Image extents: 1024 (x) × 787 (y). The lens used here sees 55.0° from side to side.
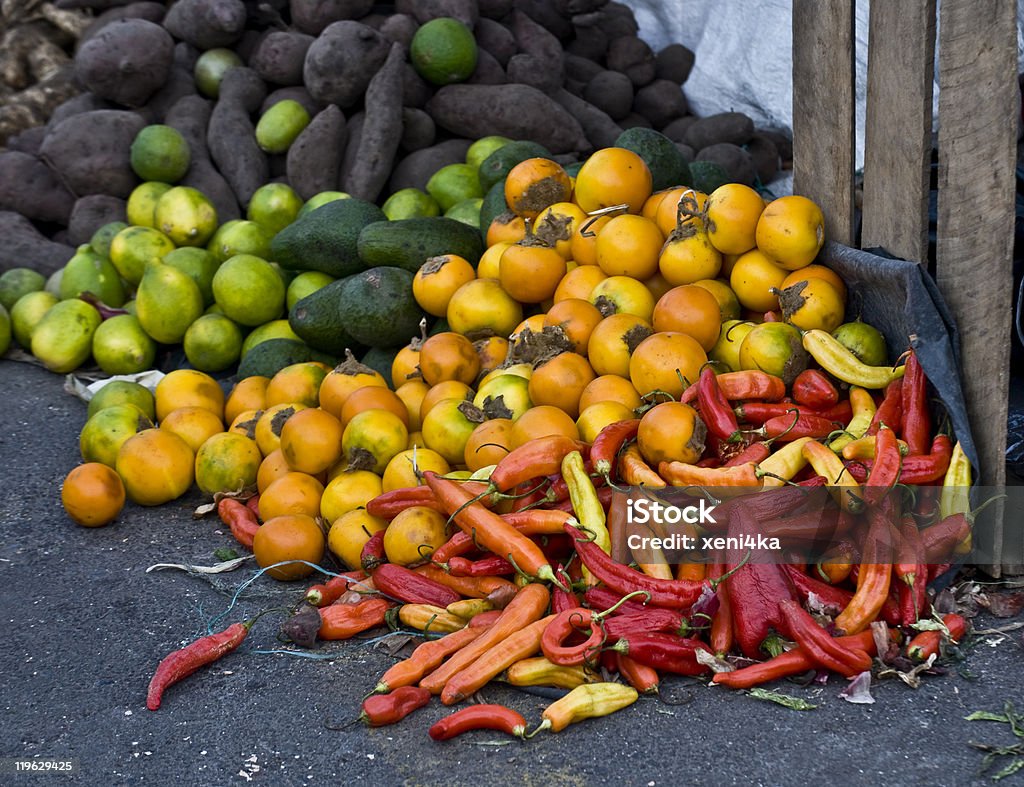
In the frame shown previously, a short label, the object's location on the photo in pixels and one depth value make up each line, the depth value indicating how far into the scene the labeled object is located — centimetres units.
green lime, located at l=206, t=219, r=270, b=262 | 513
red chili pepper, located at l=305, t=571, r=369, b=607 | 303
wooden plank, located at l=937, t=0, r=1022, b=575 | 268
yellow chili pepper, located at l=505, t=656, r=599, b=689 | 251
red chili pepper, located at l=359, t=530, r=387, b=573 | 308
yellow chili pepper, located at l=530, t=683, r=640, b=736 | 237
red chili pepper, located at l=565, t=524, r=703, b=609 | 262
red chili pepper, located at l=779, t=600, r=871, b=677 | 245
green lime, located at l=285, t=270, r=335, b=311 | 477
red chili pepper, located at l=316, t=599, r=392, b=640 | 290
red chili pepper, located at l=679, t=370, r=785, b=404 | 303
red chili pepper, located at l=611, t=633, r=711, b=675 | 252
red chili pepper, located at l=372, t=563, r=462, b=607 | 293
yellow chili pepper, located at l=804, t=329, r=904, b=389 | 304
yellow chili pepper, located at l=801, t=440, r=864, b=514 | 264
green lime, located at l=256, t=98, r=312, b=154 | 568
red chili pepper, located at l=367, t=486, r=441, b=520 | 310
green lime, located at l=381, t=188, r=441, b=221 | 503
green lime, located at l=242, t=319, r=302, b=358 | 473
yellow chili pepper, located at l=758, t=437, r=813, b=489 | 272
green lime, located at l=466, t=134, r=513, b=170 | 530
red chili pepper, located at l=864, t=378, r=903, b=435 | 291
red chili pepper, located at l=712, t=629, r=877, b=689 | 247
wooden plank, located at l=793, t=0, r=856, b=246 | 336
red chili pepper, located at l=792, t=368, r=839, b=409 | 304
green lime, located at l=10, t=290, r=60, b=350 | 546
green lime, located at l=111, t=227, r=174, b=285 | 533
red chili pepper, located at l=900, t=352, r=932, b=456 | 285
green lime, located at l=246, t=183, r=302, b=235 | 534
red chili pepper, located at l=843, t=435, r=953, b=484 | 273
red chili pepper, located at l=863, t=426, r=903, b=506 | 266
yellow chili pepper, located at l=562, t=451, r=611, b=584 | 280
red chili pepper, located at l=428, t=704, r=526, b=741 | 236
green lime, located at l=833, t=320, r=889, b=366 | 320
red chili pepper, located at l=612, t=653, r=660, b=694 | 250
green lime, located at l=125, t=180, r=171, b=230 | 564
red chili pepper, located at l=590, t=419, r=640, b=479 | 286
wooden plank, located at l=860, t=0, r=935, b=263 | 294
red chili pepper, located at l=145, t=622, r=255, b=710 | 263
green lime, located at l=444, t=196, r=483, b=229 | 477
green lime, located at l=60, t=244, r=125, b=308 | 532
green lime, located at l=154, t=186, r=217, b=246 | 532
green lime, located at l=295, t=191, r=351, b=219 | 522
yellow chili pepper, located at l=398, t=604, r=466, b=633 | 282
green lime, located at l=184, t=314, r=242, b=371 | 478
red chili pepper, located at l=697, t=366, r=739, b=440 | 291
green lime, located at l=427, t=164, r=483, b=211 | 513
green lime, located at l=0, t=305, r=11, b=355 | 549
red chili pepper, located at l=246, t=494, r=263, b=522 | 373
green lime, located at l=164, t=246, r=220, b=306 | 502
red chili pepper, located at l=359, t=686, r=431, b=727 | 244
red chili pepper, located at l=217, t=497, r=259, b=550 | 353
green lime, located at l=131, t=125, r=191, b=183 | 567
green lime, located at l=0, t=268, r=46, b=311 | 571
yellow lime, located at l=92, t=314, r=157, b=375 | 500
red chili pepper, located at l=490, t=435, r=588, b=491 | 293
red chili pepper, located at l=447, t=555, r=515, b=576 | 289
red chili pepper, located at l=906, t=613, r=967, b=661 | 251
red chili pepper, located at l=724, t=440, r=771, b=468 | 282
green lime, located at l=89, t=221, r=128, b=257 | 559
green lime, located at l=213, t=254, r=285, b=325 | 470
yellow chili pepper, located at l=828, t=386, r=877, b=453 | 283
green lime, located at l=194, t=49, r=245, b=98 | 612
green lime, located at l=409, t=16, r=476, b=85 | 550
